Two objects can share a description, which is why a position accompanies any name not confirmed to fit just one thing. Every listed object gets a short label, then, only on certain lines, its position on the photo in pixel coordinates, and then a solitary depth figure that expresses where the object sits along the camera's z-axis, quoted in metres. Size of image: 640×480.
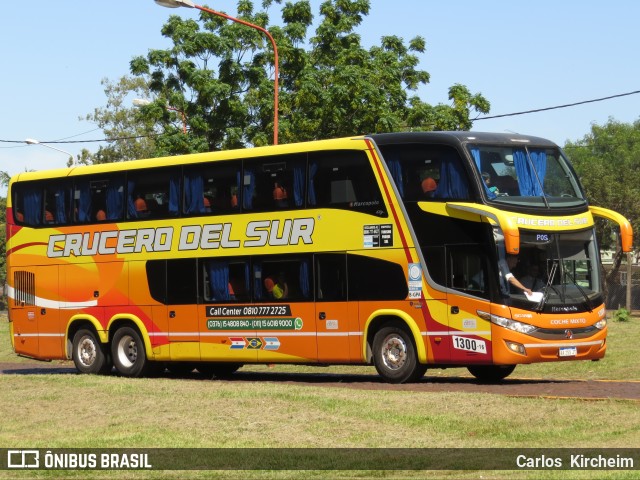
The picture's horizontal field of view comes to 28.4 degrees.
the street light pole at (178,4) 29.75
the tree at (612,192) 81.19
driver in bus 20.78
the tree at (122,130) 87.88
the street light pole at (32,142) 54.16
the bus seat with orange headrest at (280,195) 23.66
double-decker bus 21.11
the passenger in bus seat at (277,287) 23.86
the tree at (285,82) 44.91
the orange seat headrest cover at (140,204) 26.11
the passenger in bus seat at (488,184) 21.12
